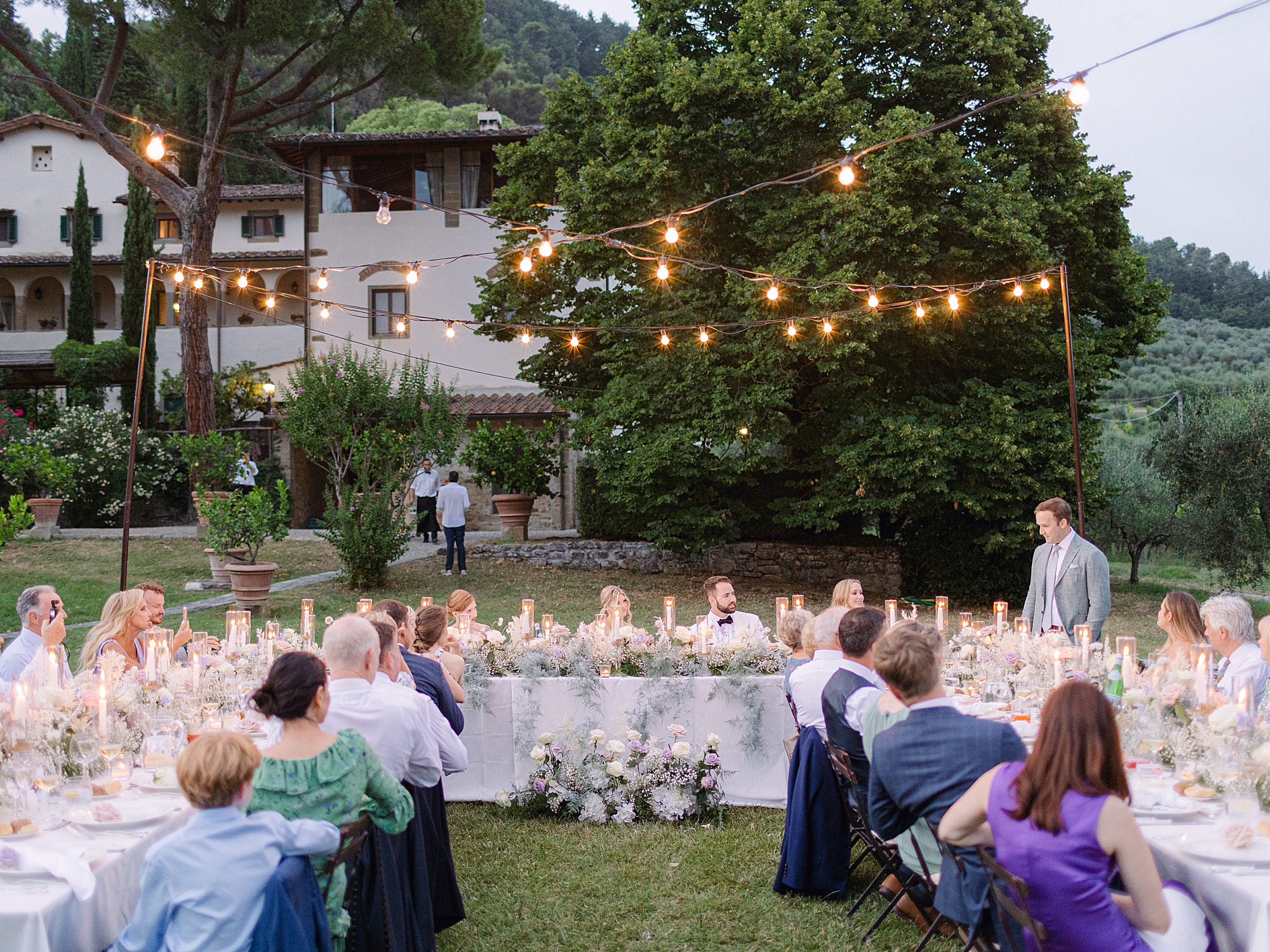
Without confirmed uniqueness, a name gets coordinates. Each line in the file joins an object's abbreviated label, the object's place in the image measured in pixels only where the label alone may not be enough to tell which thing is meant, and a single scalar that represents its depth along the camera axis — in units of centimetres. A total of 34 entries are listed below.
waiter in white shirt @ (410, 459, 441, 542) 2031
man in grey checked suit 693
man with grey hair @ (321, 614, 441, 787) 386
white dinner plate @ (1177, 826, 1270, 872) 319
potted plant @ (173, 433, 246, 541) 1861
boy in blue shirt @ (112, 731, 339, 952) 292
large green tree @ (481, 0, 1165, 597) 1453
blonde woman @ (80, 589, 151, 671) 593
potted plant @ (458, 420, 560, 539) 1942
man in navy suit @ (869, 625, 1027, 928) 344
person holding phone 581
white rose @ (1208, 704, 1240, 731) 367
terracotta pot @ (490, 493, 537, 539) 1958
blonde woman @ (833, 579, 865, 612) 630
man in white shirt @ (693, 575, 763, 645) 728
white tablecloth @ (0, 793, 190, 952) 290
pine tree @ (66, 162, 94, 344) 2942
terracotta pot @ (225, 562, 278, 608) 1401
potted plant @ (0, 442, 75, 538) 1923
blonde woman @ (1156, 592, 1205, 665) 565
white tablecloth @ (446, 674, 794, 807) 658
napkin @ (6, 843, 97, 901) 311
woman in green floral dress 331
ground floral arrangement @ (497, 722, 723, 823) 632
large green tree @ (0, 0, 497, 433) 1884
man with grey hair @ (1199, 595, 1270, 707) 517
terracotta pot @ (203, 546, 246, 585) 1509
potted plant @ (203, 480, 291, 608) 1407
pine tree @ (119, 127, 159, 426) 2889
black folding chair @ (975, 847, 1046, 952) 289
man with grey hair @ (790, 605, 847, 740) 517
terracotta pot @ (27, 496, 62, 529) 1923
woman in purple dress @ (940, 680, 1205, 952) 283
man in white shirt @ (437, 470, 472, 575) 1677
